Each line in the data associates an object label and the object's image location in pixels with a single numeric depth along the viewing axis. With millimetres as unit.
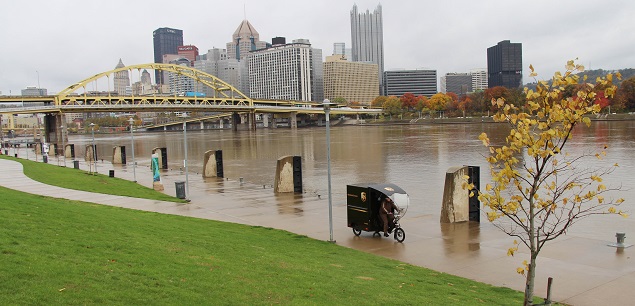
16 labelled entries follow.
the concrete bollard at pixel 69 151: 59625
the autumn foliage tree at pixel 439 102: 164875
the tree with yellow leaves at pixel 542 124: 6656
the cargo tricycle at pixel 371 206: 14297
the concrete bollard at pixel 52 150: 68088
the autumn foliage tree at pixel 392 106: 174750
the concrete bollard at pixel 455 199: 16312
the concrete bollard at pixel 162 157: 41031
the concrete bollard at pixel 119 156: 47031
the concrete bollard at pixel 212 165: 33094
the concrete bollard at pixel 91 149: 44094
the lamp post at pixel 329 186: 13380
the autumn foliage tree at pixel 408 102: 181125
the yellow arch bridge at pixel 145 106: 107625
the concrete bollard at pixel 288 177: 24609
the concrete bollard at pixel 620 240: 12579
